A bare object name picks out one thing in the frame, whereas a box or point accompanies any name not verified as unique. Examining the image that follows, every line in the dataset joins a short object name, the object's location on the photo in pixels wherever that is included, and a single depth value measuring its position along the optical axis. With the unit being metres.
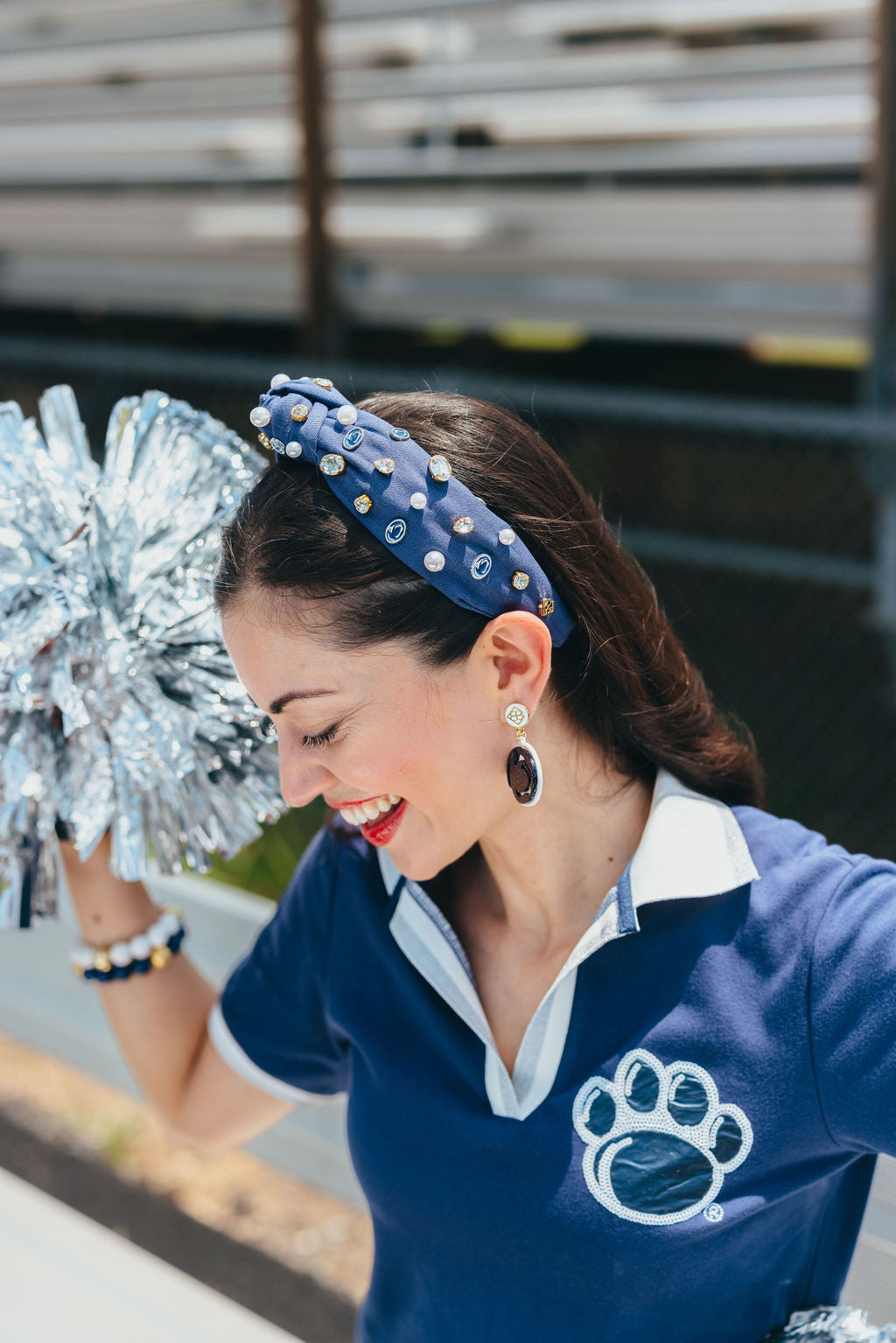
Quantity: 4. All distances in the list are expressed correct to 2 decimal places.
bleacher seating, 3.95
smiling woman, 1.14
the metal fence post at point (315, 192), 4.67
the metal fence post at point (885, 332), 3.47
